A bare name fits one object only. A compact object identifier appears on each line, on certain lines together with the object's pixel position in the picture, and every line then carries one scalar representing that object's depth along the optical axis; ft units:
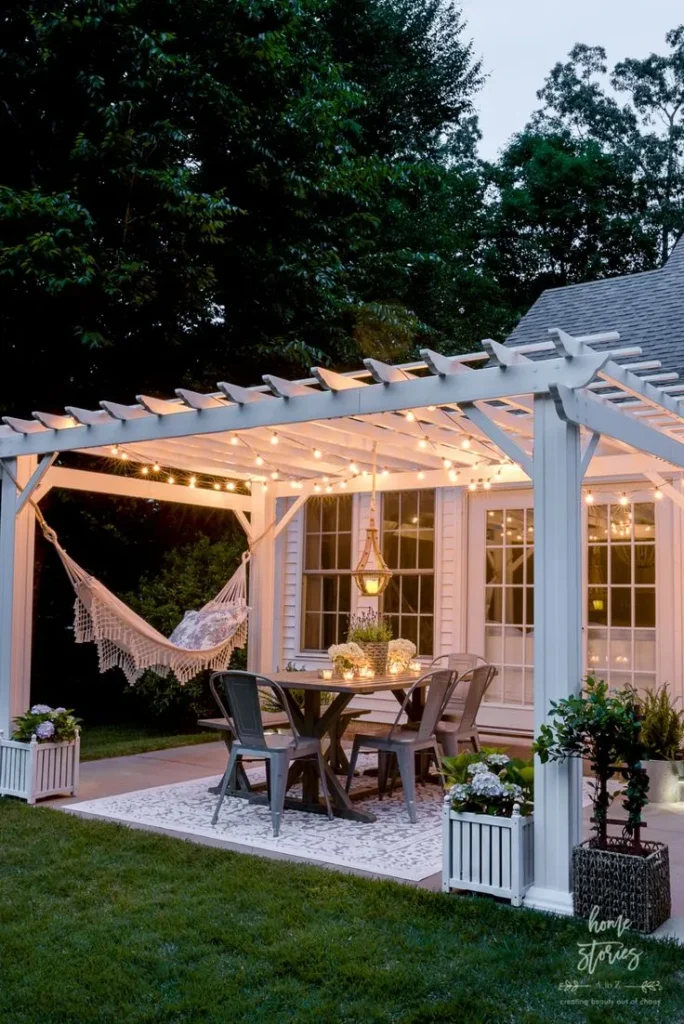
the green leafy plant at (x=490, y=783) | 14.16
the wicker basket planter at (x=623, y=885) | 12.76
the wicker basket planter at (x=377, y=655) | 21.40
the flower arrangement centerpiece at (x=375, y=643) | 21.42
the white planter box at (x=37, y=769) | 19.92
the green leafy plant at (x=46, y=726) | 20.06
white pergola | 14.12
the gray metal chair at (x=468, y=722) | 21.01
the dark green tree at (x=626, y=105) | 66.54
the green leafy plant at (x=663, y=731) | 21.49
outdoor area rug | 16.01
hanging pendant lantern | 21.76
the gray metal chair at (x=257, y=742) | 17.81
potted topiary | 12.80
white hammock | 21.95
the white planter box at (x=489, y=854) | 13.76
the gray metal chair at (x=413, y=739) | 18.97
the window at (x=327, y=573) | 34.22
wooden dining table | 18.93
